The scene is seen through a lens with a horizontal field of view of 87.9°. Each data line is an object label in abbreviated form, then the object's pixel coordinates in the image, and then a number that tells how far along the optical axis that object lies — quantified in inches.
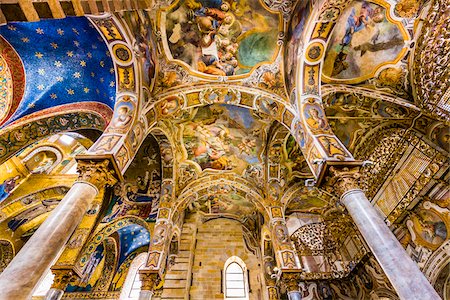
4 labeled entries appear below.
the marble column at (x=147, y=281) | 255.8
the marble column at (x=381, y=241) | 112.3
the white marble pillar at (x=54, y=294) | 249.5
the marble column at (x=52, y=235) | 105.4
